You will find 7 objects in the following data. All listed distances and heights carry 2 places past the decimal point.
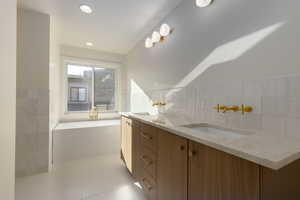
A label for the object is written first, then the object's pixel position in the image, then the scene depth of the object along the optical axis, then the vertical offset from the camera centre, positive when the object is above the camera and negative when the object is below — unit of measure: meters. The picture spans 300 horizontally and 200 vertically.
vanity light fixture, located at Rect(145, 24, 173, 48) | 2.12 +1.01
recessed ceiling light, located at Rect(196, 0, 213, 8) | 1.49 +1.01
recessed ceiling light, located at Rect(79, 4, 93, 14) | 2.01 +1.28
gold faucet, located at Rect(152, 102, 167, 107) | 2.22 -0.05
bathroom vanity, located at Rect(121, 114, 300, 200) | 0.66 -0.39
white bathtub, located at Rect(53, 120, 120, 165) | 2.67 -0.77
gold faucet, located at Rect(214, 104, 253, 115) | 1.15 -0.06
